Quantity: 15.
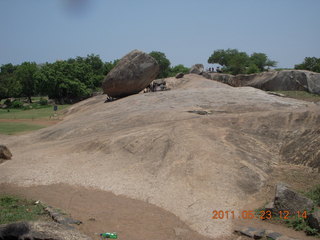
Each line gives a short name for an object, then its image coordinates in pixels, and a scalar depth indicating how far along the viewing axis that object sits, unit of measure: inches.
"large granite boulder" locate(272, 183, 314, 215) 289.6
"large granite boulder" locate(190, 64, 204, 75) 1278.5
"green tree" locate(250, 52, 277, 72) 2022.6
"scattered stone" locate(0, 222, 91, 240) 215.0
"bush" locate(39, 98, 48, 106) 1753.2
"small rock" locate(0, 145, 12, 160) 469.7
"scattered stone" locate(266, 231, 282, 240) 247.8
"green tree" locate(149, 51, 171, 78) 2240.7
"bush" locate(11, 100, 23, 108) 1721.2
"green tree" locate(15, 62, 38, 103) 2001.7
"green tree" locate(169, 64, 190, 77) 2301.9
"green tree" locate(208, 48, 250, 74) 1628.9
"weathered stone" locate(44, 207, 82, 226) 274.5
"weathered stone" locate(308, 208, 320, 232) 258.5
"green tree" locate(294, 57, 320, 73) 1412.4
